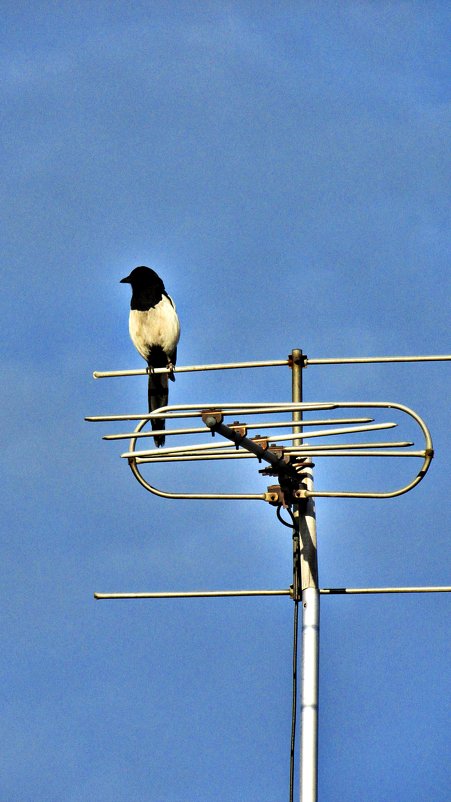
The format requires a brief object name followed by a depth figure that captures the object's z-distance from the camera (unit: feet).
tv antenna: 52.24
